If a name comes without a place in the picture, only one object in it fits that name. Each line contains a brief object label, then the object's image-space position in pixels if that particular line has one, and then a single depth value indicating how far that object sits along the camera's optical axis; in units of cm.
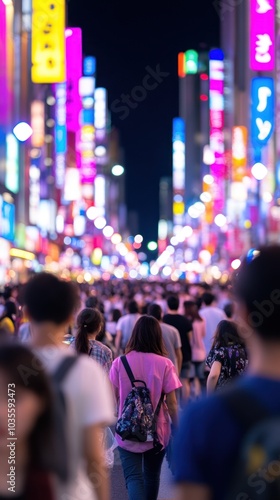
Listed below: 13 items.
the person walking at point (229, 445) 290
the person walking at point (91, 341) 793
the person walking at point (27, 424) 322
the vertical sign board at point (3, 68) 5728
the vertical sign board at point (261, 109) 3912
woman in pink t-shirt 768
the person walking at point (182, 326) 1438
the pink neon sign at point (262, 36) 3369
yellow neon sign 3341
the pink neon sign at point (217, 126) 10038
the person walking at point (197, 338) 1584
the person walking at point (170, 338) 1230
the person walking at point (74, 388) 371
